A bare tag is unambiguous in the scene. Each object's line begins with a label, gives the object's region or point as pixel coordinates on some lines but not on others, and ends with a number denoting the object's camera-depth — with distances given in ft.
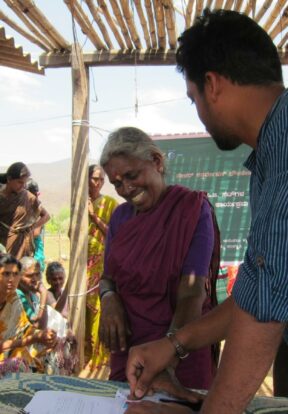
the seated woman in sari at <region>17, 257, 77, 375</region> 12.58
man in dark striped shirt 2.73
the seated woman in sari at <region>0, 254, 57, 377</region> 10.98
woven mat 3.99
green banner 17.35
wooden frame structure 10.96
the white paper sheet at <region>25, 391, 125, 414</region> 3.75
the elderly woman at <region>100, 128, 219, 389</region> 5.69
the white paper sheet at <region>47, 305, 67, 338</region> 13.44
